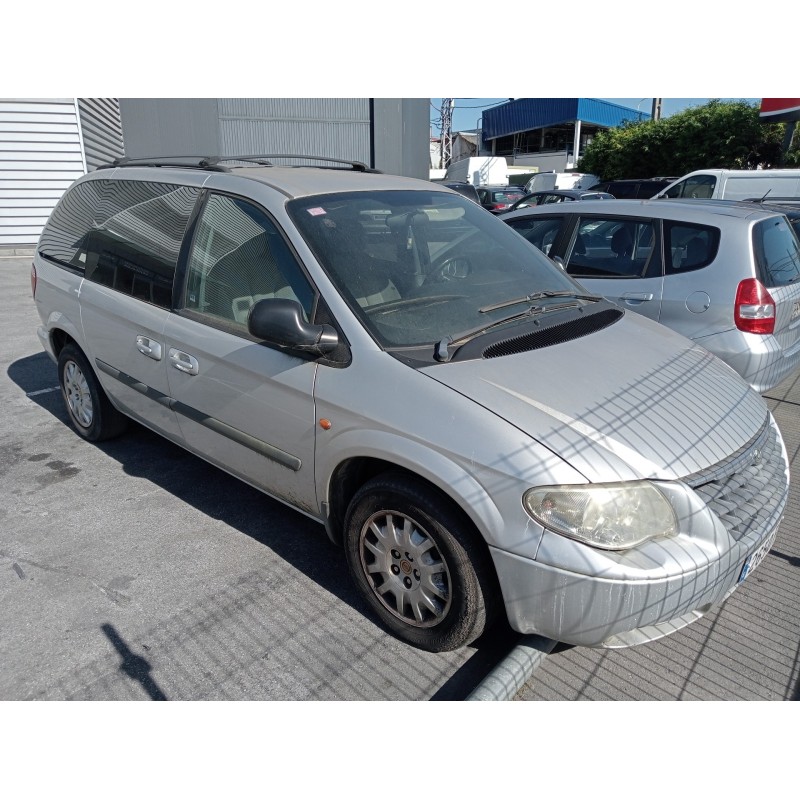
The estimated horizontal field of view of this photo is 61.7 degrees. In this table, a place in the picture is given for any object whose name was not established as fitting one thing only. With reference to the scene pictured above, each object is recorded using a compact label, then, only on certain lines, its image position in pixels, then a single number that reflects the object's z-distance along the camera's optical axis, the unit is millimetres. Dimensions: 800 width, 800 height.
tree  26469
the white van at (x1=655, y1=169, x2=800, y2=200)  12883
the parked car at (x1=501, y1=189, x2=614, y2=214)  15602
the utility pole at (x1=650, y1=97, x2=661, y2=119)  31934
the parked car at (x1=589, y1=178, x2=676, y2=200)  19219
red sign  21234
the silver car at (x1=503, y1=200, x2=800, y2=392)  4742
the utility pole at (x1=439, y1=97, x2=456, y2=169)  53062
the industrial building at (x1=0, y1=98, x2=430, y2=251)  14750
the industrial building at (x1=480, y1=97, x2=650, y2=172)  44500
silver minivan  2332
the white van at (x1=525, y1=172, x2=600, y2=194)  27688
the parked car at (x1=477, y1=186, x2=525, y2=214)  18825
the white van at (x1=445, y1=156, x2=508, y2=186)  33375
